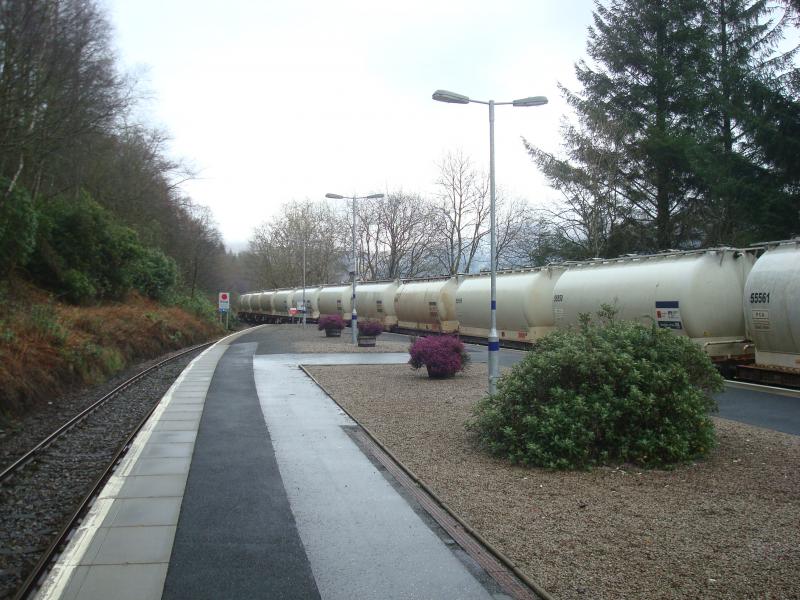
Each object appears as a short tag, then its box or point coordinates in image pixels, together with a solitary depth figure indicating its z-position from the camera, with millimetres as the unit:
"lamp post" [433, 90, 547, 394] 12617
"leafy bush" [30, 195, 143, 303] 27891
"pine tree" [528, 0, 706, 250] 32719
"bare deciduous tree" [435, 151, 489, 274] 58062
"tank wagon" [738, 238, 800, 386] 14117
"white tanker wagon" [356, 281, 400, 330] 39969
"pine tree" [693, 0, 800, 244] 24359
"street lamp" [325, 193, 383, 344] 29888
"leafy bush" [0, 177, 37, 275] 21156
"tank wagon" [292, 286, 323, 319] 54156
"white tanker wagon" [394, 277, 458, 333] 32656
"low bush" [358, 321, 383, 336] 29031
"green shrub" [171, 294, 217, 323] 46941
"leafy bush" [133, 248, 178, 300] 39594
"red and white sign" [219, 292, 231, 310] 46812
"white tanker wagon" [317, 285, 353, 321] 46944
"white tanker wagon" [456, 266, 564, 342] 24609
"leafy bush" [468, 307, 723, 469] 8023
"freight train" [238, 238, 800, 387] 14609
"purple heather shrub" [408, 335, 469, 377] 16734
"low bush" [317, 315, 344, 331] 36438
